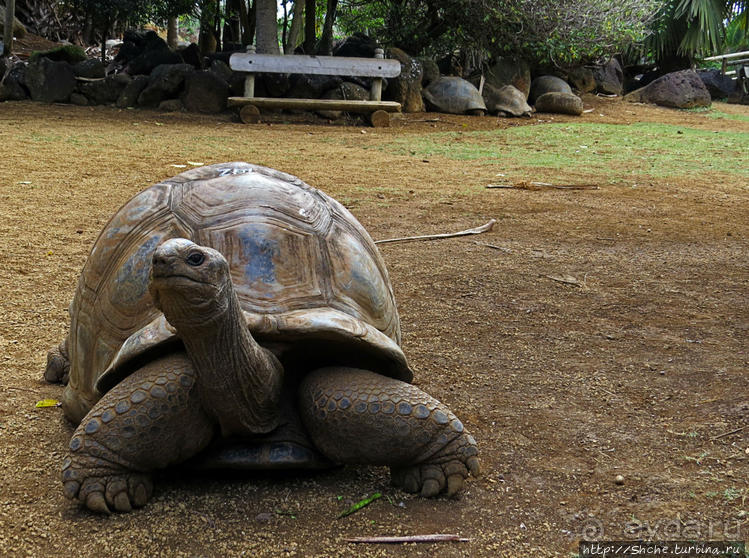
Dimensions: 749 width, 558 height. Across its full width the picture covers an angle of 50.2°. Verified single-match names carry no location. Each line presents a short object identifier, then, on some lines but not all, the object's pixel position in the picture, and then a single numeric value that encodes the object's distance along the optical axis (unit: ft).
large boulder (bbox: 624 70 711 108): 46.96
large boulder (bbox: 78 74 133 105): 36.35
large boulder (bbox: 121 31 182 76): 39.09
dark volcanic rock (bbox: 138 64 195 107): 36.27
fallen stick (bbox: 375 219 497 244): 15.03
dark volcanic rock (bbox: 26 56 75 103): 35.81
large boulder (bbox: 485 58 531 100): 43.21
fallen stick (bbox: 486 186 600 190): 21.02
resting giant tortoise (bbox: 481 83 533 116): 39.93
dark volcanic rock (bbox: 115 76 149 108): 36.52
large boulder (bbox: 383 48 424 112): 39.01
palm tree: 49.42
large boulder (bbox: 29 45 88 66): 38.19
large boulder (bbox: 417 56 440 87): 40.83
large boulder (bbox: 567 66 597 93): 48.35
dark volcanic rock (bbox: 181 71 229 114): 36.22
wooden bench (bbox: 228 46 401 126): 34.63
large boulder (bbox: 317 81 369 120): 37.68
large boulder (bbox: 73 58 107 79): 36.58
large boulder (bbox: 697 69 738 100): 56.34
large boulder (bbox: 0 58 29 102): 35.55
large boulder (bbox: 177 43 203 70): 40.60
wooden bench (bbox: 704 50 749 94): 56.08
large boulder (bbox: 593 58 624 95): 50.85
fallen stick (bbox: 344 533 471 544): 5.65
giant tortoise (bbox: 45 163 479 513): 5.74
